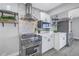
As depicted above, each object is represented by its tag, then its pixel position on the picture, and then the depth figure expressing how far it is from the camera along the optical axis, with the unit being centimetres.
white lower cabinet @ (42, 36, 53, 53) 203
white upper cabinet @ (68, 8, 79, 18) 176
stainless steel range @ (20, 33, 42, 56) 172
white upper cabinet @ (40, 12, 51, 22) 178
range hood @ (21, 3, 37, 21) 161
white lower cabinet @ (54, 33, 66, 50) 201
